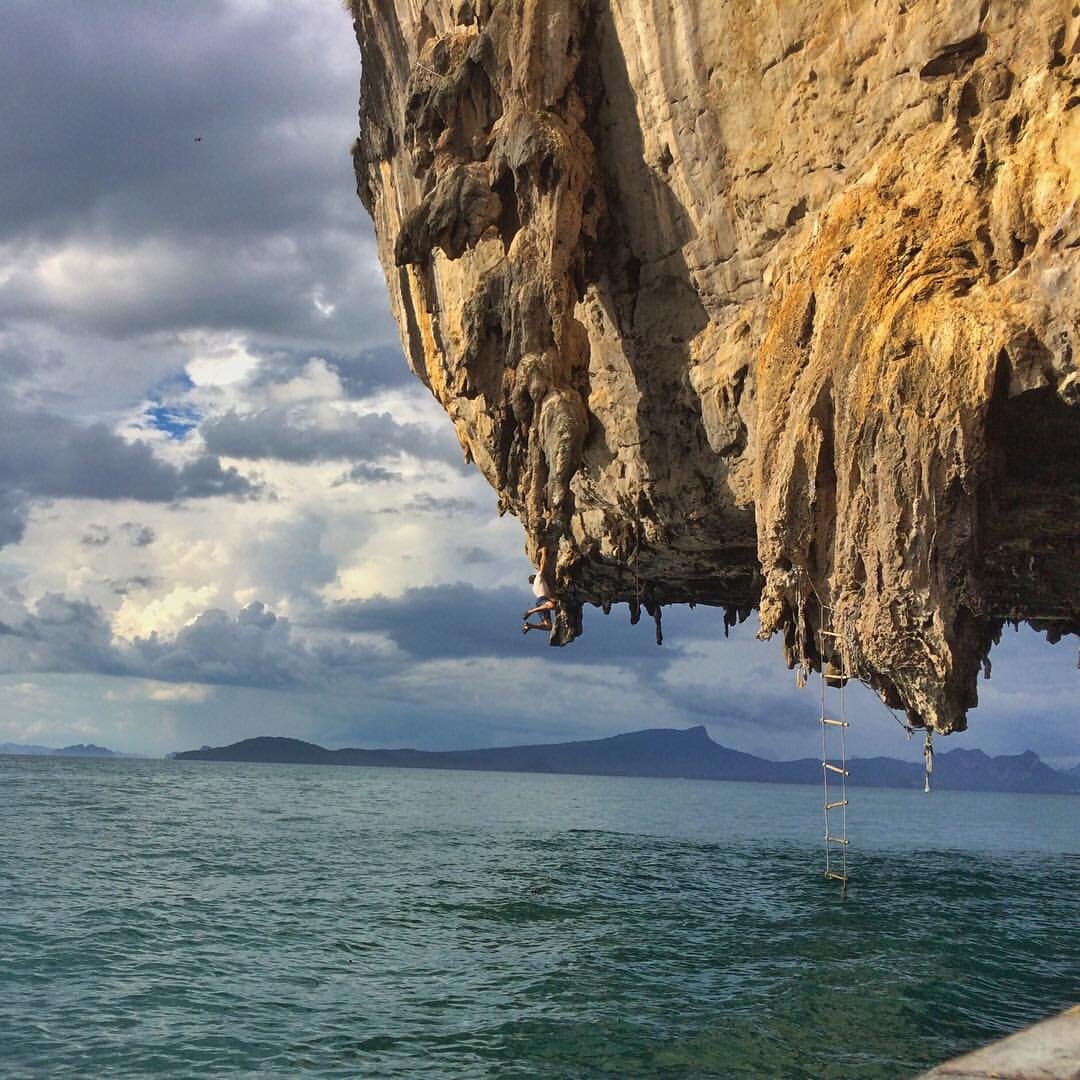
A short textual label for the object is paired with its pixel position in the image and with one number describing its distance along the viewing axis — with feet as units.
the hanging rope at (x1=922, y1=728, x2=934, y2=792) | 52.23
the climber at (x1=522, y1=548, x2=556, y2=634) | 90.27
